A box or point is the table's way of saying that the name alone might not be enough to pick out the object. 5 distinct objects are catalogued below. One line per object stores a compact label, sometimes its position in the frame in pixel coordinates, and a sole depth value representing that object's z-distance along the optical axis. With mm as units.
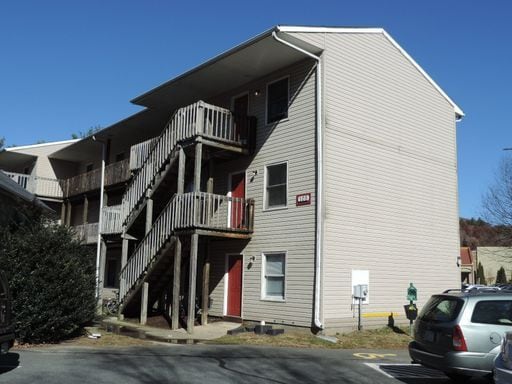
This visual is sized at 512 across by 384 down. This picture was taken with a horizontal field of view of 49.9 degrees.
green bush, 11930
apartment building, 15773
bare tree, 36625
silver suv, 7953
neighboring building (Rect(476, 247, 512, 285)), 59000
